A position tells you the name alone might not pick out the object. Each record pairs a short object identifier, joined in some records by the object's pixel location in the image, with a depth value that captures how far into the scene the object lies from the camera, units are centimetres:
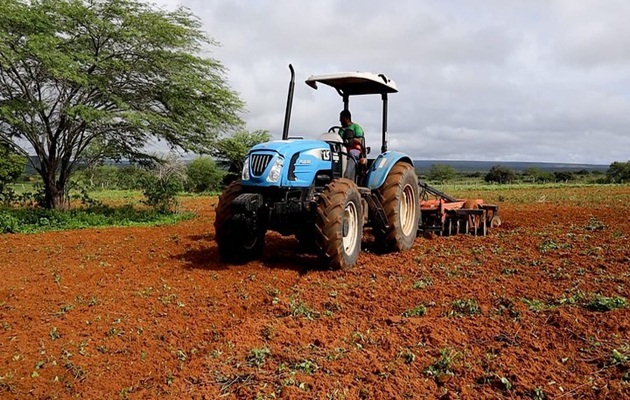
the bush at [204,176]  3941
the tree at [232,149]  1567
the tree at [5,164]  1401
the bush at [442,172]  6956
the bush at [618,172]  5076
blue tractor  657
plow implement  967
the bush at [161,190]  1623
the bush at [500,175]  6062
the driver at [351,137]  803
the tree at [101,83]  1258
